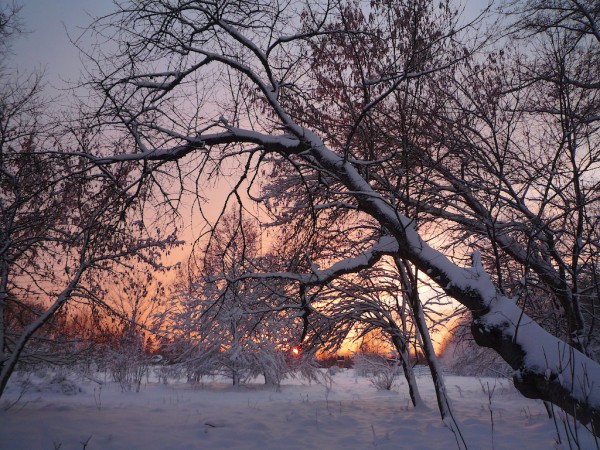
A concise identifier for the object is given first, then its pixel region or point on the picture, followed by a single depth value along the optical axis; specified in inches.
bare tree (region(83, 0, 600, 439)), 134.4
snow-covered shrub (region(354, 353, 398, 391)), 685.8
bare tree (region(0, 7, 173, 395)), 253.1
